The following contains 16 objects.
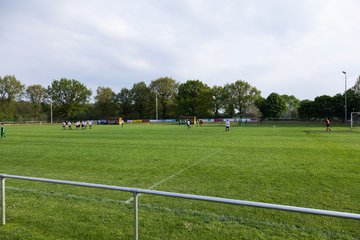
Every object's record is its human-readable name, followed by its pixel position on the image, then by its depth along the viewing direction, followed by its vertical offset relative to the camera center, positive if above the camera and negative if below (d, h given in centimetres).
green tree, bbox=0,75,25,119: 9344 +921
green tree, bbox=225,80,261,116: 8931 +706
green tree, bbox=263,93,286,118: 8369 +381
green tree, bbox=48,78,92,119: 10512 +854
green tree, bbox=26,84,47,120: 10138 +836
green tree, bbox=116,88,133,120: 10571 +646
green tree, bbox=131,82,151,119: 10238 +724
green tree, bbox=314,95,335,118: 7250 +289
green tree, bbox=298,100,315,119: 7662 +212
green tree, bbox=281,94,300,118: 12672 +762
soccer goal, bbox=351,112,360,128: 5253 -57
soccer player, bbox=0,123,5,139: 2860 -114
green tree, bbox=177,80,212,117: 9288 +674
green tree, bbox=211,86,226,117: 9162 +639
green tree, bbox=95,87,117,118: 10469 +620
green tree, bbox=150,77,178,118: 10075 +1007
